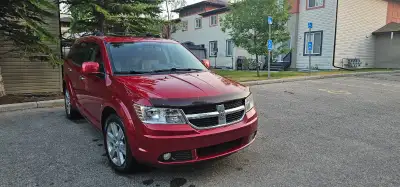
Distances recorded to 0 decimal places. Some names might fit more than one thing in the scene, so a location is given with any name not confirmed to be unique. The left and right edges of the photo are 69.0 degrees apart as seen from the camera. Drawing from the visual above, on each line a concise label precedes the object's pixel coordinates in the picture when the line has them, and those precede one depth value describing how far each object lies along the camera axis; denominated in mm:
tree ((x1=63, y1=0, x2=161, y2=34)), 9930
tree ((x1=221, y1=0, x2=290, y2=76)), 13859
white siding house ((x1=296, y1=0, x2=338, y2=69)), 17969
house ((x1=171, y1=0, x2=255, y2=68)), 25375
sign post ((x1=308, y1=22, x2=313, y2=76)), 13741
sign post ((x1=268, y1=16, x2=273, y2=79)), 12130
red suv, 2969
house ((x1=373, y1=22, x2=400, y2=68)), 19141
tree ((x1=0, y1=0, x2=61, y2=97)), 6824
